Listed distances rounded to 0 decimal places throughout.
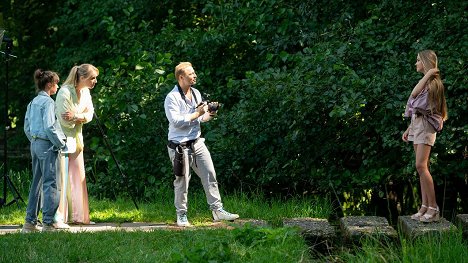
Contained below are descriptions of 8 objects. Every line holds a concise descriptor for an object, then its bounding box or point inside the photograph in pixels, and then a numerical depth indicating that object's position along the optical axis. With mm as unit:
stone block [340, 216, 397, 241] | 14609
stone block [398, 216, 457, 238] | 14617
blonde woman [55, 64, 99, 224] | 19125
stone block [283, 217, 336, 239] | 15070
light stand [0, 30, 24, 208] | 21484
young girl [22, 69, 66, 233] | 17687
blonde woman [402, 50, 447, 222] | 16516
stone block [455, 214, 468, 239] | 15139
